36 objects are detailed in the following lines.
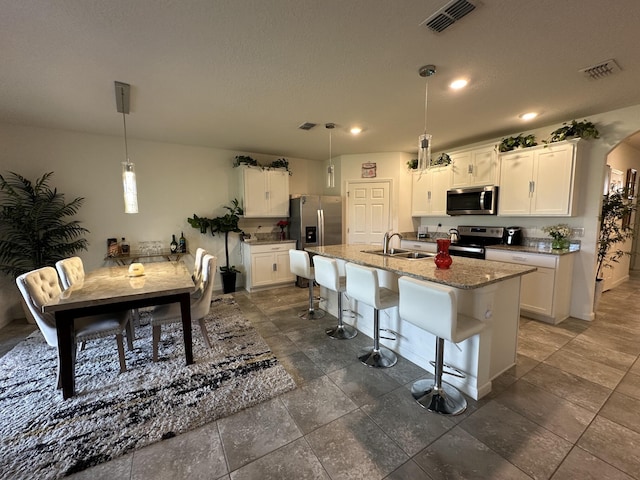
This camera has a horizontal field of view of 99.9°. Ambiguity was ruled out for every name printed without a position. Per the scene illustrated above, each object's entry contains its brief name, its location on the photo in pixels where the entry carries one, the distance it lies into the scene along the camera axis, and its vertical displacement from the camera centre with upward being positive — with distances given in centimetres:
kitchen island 194 -84
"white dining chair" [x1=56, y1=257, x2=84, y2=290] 273 -59
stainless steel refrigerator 492 -13
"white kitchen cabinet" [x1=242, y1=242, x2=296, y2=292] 468 -91
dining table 197 -64
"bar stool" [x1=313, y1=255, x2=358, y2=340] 271 -73
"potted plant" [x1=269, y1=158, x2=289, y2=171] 502 +92
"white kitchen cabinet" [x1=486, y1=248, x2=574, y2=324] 318 -91
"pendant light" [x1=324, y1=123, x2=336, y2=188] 332 +55
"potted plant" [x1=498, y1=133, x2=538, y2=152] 355 +94
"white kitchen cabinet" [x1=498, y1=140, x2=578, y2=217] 326 +40
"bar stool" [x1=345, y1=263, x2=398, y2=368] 224 -75
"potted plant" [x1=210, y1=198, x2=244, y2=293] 459 -24
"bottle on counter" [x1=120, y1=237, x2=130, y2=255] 408 -50
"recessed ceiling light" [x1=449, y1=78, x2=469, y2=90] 239 +116
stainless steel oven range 383 -44
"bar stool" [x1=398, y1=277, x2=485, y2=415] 167 -75
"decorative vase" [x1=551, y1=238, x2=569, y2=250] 332 -40
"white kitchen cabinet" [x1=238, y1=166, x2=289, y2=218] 475 +40
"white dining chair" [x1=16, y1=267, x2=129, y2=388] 204 -87
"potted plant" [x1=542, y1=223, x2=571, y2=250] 332 -30
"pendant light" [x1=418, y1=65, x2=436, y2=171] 218 +60
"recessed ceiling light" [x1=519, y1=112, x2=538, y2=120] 316 +115
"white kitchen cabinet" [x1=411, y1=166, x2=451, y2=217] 464 +38
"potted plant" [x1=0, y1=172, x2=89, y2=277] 333 -13
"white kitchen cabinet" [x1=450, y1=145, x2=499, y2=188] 395 +69
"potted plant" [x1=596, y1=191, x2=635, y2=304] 335 -11
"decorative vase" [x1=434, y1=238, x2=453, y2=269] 228 -38
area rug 158 -136
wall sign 516 +82
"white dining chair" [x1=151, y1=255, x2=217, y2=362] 245 -91
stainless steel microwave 396 +17
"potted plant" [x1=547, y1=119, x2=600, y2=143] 311 +95
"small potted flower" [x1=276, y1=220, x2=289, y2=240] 526 -25
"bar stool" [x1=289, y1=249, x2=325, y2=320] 328 -71
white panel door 517 +4
